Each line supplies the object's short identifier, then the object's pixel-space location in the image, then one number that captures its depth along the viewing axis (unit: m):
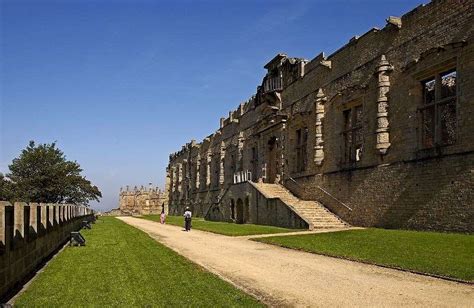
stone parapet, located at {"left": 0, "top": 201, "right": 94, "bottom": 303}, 7.48
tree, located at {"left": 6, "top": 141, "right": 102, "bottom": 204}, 46.19
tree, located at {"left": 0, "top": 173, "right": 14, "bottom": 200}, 44.53
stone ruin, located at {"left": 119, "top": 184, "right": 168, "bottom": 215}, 86.12
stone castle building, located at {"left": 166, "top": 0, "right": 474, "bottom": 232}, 16.83
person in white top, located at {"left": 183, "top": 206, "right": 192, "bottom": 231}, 24.23
